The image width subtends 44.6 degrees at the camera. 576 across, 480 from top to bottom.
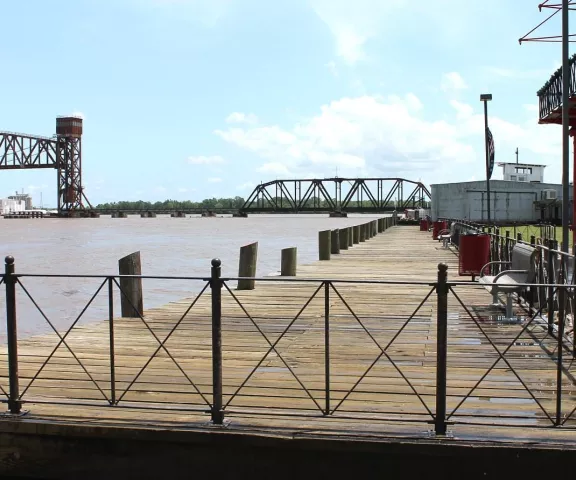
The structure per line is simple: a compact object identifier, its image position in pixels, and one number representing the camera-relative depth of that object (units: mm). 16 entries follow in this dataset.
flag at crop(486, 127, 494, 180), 22194
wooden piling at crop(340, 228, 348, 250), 29047
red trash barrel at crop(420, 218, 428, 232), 52656
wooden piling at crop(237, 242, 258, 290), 15305
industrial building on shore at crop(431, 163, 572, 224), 63250
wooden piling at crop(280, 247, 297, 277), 17859
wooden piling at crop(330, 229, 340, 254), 26239
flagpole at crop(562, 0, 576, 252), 9016
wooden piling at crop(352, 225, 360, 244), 33531
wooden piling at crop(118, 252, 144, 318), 11302
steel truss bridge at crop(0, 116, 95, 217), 150500
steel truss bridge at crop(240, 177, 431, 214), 178500
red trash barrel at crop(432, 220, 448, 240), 37744
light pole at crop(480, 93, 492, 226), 23188
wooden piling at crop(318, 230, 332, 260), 23531
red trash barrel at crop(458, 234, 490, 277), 14594
